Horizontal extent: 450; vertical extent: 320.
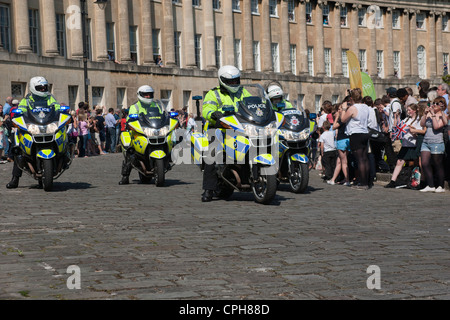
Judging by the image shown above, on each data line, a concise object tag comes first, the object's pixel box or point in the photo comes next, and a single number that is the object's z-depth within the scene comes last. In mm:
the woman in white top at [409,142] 17328
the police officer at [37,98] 16391
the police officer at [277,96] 16750
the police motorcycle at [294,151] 15820
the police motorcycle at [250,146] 13375
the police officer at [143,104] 18016
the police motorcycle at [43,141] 15930
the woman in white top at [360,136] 17688
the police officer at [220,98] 14141
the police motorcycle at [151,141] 17500
